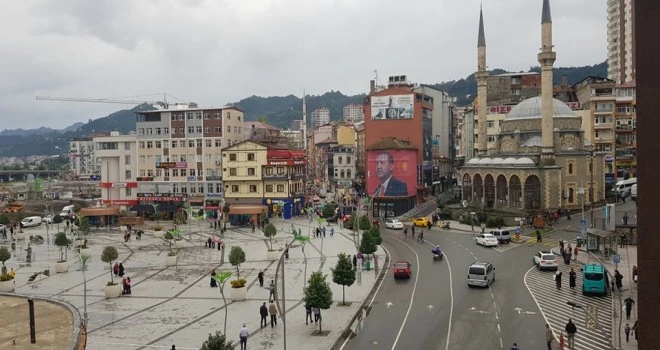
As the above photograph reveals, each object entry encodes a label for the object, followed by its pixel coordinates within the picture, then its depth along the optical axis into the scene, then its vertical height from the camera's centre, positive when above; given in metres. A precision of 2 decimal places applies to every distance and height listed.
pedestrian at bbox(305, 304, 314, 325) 27.33 -7.16
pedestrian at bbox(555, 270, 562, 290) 33.54 -6.72
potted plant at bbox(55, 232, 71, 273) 44.25 -7.38
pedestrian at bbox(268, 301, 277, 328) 27.94 -7.11
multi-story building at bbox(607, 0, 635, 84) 118.94 +25.75
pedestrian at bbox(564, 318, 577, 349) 23.17 -6.69
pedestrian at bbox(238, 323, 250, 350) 23.91 -6.94
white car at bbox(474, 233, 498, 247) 51.25 -6.77
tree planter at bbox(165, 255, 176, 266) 46.20 -7.34
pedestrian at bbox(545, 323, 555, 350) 22.73 -6.85
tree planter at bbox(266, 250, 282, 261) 47.34 -7.24
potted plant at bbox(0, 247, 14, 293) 37.94 -7.33
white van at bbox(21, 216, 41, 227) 79.65 -7.19
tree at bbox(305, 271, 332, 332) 26.55 -5.81
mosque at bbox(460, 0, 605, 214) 70.38 +0.13
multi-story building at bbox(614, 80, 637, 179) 88.19 +4.62
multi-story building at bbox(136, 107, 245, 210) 85.88 +1.92
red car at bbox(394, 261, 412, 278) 38.25 -6.94
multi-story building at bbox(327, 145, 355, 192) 110.88 -0.66
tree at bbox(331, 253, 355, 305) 31.05 -5.72
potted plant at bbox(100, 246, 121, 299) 34.94 -7.25
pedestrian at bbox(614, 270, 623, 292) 32.25 -6.51
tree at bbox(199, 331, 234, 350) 19.66 -5.94
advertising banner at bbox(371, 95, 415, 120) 89.38 +8.70
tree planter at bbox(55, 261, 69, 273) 44.25 -7.42
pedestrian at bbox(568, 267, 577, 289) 33.72 -6.71
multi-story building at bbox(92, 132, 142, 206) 89.25 -0.29
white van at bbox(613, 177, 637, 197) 73.94 -3.29
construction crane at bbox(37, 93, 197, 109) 97.09 +10.48
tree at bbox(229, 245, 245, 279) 36.22 -5.57
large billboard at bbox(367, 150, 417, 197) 81.75 -1.26
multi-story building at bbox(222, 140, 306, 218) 81.25 -1.58
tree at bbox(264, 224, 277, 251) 48.88 -5.42
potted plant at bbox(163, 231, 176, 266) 46.25 -7.26
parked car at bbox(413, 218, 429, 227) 67.69 -6.73
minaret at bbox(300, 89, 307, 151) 165.50 +8.99
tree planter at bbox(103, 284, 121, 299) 34.94 -7.32
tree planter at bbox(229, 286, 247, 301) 33.16 -7.19
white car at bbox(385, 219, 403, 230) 67.18 -6.95
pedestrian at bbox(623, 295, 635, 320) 26.98 -6.61
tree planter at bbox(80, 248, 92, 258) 49.72 -7.13
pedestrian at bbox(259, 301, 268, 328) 27.78 -6.98
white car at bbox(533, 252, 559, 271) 39.28 -6.66
